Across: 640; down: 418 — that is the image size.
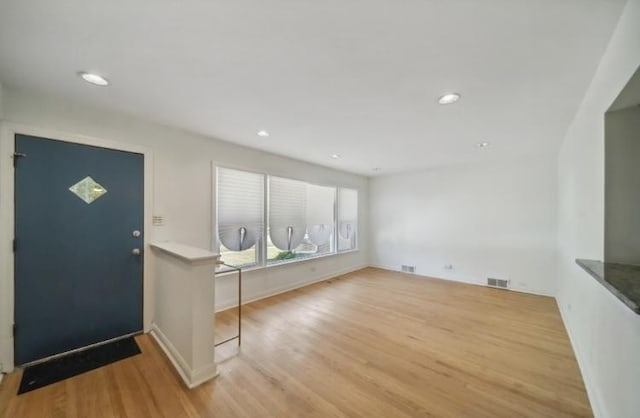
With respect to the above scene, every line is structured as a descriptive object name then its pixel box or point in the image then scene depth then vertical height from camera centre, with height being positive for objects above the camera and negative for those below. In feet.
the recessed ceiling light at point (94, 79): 6.16 +3.52
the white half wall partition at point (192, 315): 6.41 -3.09
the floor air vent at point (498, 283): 14.79 -4.69
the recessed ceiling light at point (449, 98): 7.02 +3.44
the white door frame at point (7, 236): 6.57 -0.80
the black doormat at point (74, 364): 6.33 -4.68
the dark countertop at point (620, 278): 3.24 -1.19
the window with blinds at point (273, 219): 11.94 -0.59
